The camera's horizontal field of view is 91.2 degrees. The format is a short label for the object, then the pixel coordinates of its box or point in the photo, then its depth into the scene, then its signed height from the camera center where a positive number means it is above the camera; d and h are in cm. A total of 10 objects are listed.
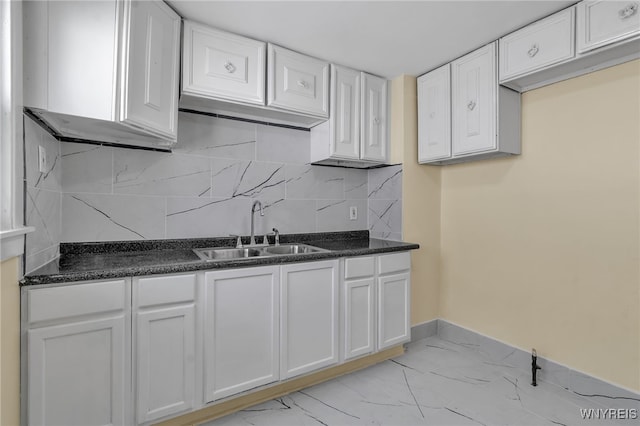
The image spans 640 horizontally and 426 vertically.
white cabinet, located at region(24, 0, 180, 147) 132 +66
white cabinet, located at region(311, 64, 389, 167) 240 +71
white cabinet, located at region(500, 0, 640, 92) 158 +95
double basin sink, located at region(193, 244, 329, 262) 208 -28
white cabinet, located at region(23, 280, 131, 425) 128 -62
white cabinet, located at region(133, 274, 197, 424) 148 -65
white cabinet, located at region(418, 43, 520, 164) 214 +74
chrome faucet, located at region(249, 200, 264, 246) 230 -2
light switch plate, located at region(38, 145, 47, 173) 144 +24
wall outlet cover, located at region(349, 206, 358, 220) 287 -1
